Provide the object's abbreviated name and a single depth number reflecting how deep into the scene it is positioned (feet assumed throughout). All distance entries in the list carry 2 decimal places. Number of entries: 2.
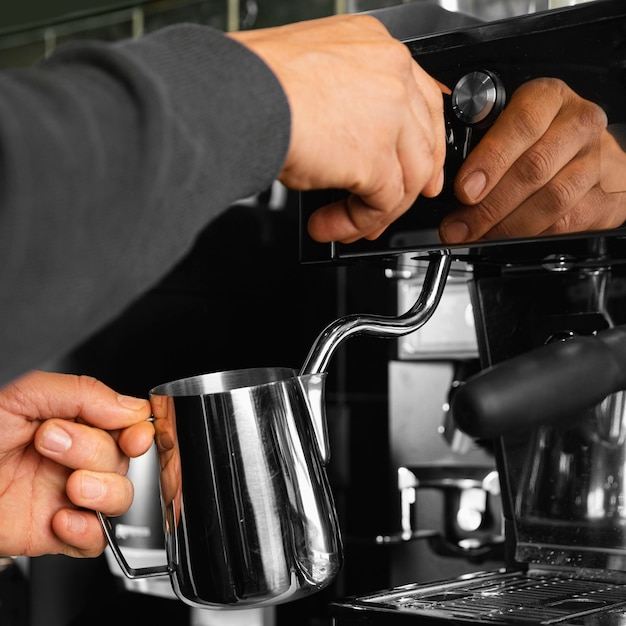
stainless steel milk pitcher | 2.85
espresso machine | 2.76
